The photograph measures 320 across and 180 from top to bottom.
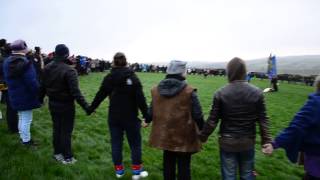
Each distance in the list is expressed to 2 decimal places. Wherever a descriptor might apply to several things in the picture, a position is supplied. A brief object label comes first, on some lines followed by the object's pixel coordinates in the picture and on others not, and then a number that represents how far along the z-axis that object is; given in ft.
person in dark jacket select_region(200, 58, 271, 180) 9.33
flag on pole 49.32
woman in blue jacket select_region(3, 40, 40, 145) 13.82
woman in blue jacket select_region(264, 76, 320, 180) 7.98
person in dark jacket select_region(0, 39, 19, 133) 16.64
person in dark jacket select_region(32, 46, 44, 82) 24.12
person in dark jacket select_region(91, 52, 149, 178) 11.43
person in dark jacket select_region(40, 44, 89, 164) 12.55
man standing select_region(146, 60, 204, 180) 10.17
